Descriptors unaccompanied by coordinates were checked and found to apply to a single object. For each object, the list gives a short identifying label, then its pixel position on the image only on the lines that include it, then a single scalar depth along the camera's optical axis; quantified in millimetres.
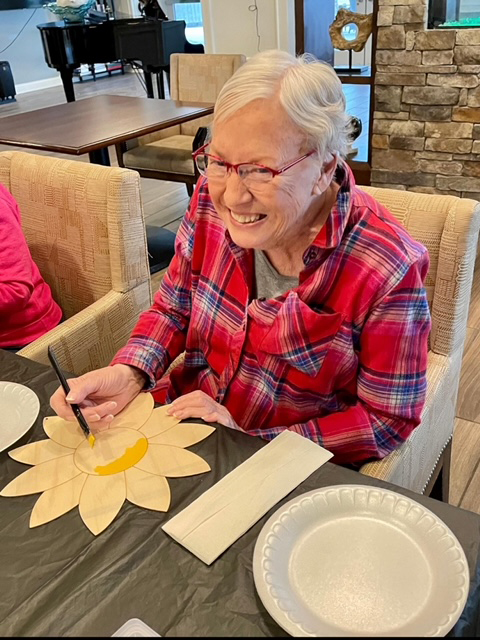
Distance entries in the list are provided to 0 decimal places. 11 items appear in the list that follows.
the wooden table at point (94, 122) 2650
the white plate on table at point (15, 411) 956
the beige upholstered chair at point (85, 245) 1556
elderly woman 949
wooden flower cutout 814
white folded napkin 753
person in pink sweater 1495
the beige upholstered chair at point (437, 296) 1149
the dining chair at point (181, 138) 3396
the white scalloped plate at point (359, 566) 634
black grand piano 4762
